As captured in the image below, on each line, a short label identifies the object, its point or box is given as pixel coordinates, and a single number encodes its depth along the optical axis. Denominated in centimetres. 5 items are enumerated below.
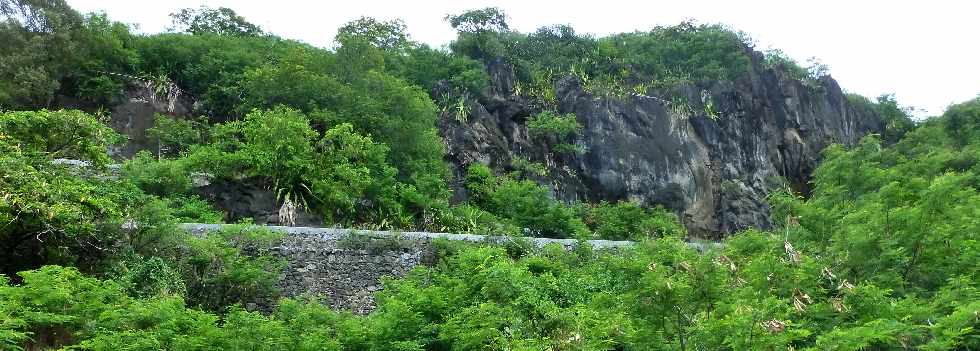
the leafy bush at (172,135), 2072
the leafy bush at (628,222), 2220
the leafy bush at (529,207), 2052
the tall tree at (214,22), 2930
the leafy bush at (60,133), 1398
